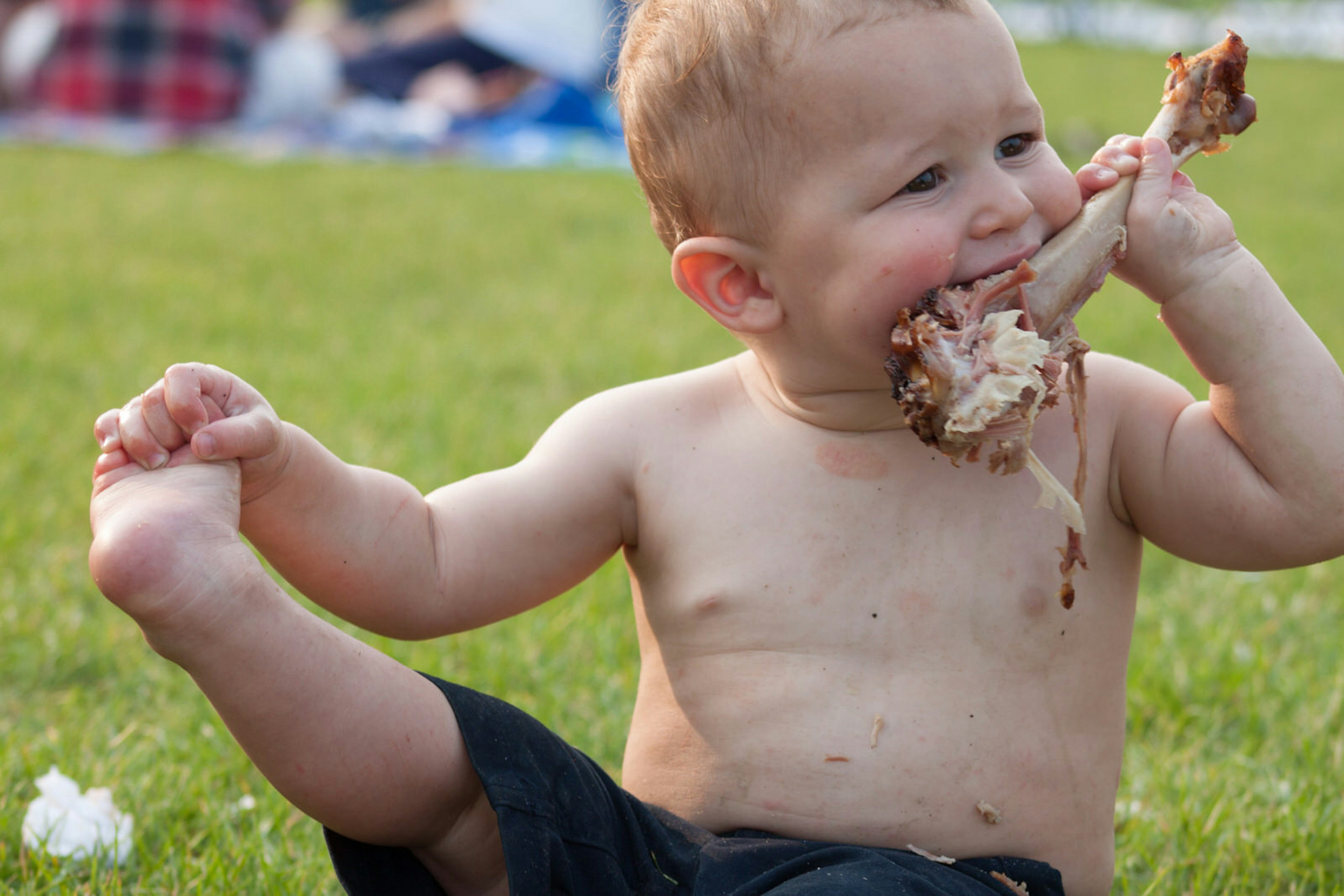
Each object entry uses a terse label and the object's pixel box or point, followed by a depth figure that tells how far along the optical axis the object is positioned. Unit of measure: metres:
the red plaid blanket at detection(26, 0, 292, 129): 4.98
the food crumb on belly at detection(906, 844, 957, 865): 1.27
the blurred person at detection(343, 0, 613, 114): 5.73
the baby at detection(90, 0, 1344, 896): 1.26
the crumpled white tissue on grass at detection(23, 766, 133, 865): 1.34
